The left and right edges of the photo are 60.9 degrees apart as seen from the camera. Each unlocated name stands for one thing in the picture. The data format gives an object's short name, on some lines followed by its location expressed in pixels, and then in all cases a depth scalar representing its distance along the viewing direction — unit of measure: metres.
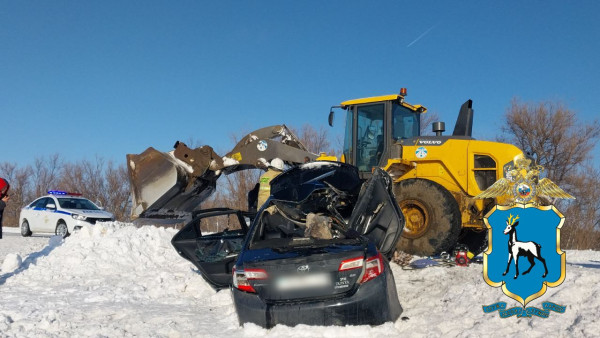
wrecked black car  5.00
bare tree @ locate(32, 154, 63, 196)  47.28
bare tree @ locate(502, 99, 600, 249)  20.72
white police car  17.44
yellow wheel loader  8.88
